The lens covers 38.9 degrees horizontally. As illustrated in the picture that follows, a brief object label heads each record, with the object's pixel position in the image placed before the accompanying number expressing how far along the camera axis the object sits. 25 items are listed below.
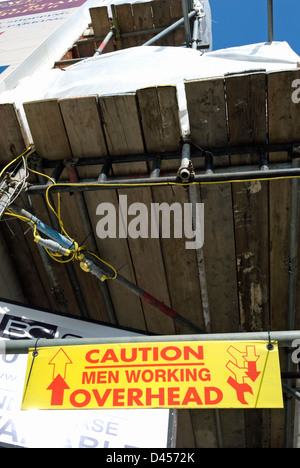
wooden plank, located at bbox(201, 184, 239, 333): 3.64
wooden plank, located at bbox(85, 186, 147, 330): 3.81
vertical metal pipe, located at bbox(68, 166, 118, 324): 3.71
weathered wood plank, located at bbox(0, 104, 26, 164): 3.55
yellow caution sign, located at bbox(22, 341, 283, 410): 2.40
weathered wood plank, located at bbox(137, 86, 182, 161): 3.28
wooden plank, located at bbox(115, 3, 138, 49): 7.35
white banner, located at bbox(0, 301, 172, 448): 2.90
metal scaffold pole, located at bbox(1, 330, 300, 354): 2.52
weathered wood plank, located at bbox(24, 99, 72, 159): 3.49
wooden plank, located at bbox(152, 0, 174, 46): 7.44
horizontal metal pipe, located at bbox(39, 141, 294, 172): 3.34
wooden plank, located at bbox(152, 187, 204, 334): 3.71
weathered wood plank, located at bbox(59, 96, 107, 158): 3.43
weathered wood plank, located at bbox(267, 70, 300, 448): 3.16
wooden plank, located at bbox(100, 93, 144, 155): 3.37
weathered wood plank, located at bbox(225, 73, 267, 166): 3.16
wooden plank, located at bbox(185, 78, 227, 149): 3.20
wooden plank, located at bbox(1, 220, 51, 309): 4.19
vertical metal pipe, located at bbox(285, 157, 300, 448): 3.45
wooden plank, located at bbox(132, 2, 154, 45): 7.41
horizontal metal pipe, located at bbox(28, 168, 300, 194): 3.01
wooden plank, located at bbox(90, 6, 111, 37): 7.49
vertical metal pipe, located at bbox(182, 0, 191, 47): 5.81
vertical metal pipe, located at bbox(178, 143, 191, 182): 3.04
